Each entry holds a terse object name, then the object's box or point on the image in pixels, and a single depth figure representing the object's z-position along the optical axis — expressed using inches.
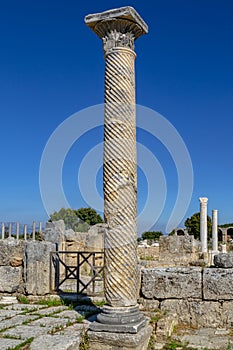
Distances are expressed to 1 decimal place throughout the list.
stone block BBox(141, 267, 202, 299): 293.3
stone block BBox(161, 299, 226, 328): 285.7
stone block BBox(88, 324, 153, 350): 206.4
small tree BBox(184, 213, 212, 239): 2178.9
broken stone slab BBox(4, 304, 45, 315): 286.0
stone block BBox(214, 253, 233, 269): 297.3
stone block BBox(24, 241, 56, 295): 331.0
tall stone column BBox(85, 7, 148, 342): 223.8
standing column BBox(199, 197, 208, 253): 1123.7
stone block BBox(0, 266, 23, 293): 335.9
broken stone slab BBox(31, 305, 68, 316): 273.5
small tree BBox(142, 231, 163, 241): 2255.2
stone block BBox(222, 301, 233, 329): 282.5
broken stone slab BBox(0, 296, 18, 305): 314.5
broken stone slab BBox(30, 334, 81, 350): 195.9
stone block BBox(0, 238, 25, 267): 344.3
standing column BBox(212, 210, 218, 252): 1158.0
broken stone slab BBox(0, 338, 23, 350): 197.6
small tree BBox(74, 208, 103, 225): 1793.7
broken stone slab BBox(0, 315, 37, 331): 240.8
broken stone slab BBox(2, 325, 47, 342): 218.7
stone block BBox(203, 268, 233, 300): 287.0
